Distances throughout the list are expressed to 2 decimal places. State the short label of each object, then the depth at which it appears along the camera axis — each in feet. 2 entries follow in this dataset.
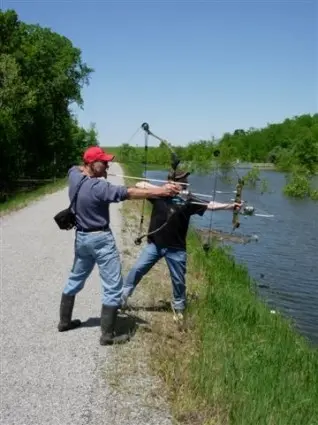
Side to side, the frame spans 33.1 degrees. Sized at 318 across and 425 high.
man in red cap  19.95
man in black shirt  22.65
